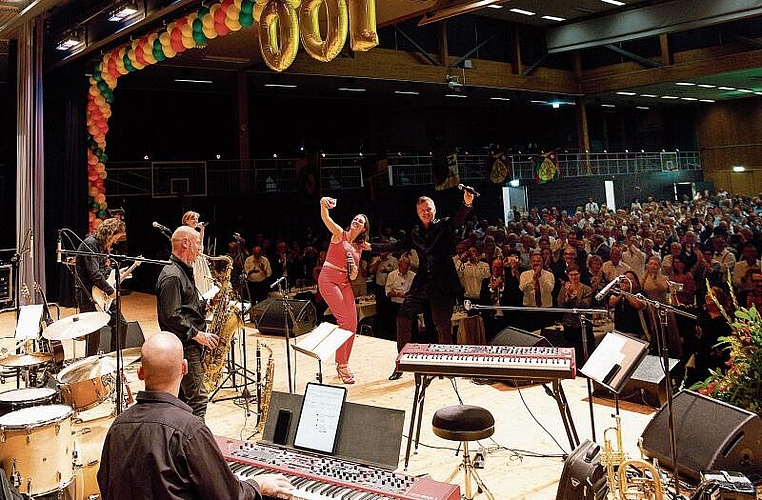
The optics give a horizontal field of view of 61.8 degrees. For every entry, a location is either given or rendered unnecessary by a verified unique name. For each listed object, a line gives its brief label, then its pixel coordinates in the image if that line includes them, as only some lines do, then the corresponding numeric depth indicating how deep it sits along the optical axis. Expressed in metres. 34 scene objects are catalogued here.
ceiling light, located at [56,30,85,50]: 7.69
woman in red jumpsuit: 5.36
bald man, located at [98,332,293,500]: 1.95
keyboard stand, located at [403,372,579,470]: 3.51
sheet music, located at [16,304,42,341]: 4.63
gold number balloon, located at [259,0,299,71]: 5.13
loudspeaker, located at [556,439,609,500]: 2.19
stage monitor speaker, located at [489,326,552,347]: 4.48
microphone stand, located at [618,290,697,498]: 2.71
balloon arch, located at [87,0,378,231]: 4.77
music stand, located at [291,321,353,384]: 3.96
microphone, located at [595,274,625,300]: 3.07
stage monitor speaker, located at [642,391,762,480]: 3.05
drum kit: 3.07
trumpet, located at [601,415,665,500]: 2.56
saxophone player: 3.79
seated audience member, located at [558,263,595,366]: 5.61
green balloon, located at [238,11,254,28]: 6.08
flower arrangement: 3.46
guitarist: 5.57
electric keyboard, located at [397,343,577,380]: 3.50
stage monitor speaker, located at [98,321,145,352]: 5.66
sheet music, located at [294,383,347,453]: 2.72
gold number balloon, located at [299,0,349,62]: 4.77
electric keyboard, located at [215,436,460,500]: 2.32
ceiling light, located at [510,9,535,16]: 15.01
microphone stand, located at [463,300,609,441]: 3.46
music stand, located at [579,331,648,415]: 3.04
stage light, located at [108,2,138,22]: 6.78
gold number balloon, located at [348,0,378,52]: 4.68
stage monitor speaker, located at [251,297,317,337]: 7.09
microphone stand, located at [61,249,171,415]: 3.39
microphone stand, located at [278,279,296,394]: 4.32
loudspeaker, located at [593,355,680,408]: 4.34
